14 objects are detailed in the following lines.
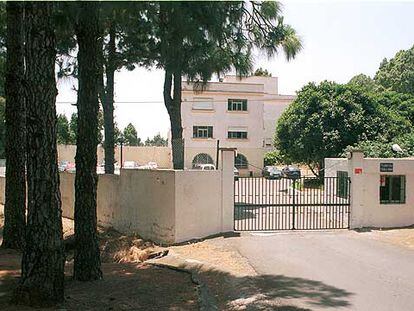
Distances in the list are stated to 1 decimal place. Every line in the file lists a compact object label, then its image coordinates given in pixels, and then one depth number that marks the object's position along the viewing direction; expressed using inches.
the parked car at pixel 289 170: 1295.5
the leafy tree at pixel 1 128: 1515.7
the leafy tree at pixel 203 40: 342.6
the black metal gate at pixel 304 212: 541.3
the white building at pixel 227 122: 1672.9
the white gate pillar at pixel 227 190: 508.4
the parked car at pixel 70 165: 1513.2
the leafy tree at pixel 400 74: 1807.3
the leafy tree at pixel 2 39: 490.3
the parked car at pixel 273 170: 1369.2
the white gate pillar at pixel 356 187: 529.3
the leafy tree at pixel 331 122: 1072.2
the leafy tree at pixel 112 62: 440.3
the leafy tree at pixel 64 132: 2120.8
